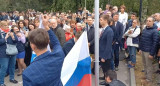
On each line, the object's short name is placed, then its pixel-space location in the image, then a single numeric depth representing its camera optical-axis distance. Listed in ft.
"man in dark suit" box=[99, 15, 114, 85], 15.49
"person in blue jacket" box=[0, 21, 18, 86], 16.68
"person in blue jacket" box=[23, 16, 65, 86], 6.49
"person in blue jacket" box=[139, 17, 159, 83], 16.90
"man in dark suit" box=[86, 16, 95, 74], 18.07
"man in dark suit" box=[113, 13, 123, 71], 19.92
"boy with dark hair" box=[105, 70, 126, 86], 12.58
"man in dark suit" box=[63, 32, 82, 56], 15.42
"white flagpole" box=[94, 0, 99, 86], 10.19
